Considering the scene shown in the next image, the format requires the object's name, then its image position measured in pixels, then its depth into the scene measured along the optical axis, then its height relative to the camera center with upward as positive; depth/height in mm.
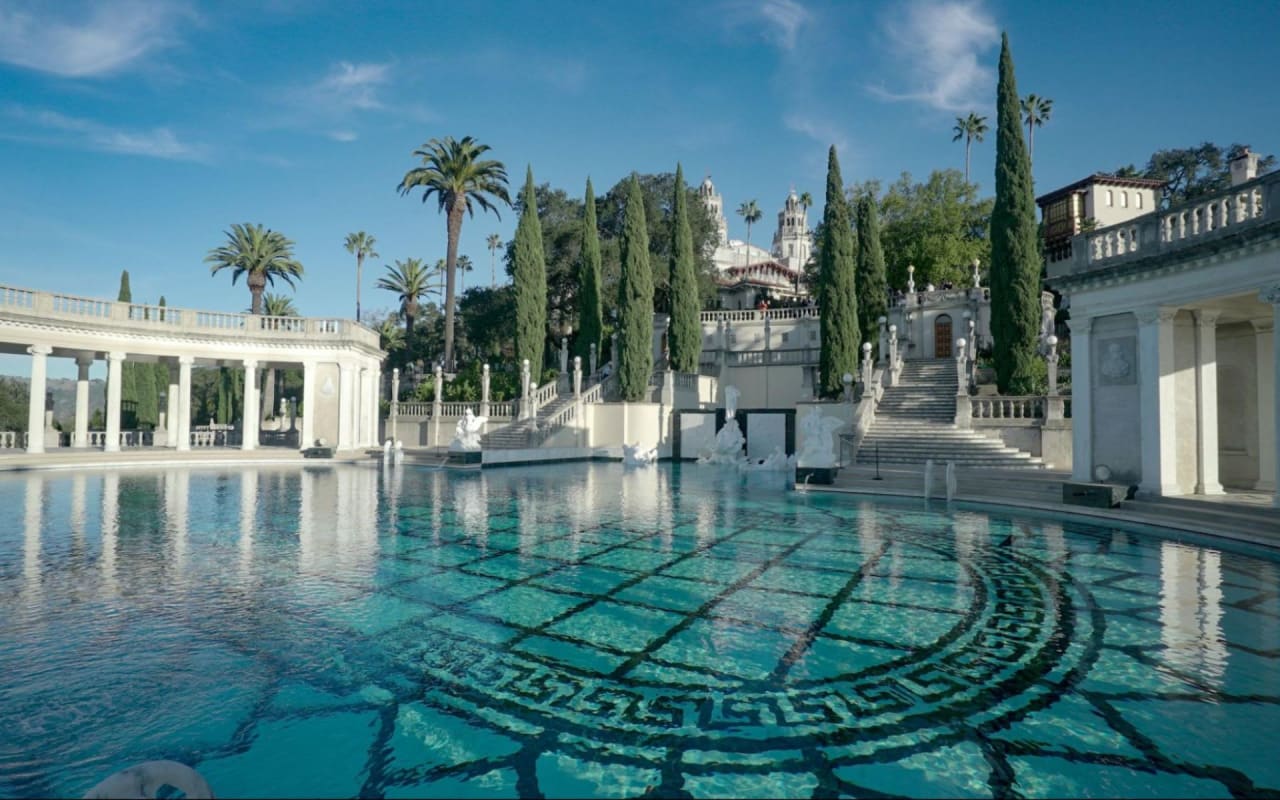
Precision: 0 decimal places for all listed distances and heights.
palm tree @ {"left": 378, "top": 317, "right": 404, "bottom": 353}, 62684 +7862
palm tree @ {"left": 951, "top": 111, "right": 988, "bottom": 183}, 64562 +28167
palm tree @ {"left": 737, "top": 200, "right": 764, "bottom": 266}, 109625 +33870
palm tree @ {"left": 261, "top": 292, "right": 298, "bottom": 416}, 48062 +9199
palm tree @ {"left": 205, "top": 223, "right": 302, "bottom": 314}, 43656 +10560
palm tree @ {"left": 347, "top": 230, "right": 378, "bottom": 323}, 69750 +18026
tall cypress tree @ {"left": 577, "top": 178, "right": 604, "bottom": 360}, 38312 +7113
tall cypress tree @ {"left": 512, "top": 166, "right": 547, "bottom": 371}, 37812 +7361
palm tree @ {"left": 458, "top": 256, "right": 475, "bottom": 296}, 92888 +21476
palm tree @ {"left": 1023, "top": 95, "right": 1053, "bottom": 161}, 62969 +29339
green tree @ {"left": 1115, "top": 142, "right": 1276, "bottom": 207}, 51728 +20278
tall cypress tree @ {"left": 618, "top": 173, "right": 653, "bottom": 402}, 34250 +5915
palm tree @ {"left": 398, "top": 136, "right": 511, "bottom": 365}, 43562 +15872
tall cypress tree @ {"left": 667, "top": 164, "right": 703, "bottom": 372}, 37031 +5878
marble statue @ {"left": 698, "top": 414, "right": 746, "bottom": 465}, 31406 -1159
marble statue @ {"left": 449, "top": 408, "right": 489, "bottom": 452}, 27688 -680
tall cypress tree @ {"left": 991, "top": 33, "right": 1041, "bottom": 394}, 26062 +6694
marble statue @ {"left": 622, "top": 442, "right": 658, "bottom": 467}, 30031 -1616
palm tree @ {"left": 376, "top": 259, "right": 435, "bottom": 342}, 54156 +11209
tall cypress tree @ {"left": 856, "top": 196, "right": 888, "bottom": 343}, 35344 +7550
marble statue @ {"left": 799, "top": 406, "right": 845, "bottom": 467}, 20656 -660
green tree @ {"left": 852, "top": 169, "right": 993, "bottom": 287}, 44156 +13344
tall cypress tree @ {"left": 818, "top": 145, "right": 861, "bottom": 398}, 31875 +5692
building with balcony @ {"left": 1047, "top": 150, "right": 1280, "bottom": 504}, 11961 +1689
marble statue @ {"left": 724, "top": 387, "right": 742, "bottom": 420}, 31641 +917
